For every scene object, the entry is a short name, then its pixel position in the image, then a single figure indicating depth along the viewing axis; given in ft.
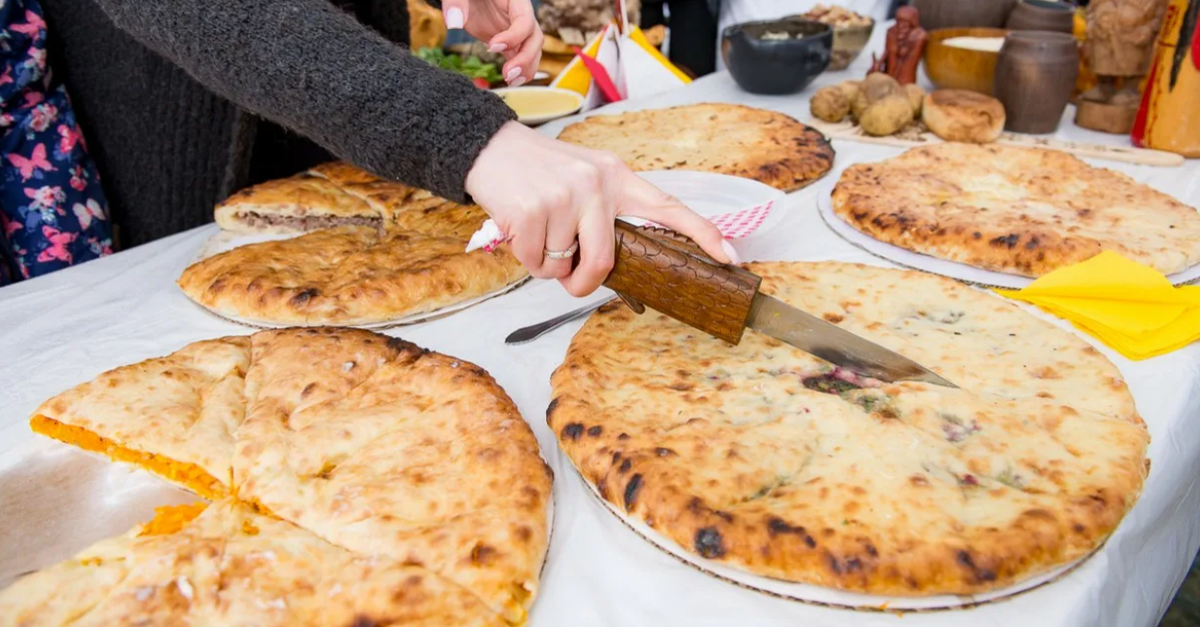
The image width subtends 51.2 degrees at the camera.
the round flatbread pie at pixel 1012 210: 3.40
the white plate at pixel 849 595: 2.45
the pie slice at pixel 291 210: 3.88
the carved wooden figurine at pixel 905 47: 4.84
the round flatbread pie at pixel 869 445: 2.48
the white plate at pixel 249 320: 3.35
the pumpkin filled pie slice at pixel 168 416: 2.80
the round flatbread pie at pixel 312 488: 2.46
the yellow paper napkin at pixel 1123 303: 3.10
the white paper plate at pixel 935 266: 3.37
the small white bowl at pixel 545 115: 4.65
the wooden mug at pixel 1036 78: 4.38
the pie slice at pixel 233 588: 2.43
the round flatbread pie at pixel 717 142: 4.10
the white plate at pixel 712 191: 3.61
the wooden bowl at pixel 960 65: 4.69
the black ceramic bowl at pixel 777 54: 4.92
